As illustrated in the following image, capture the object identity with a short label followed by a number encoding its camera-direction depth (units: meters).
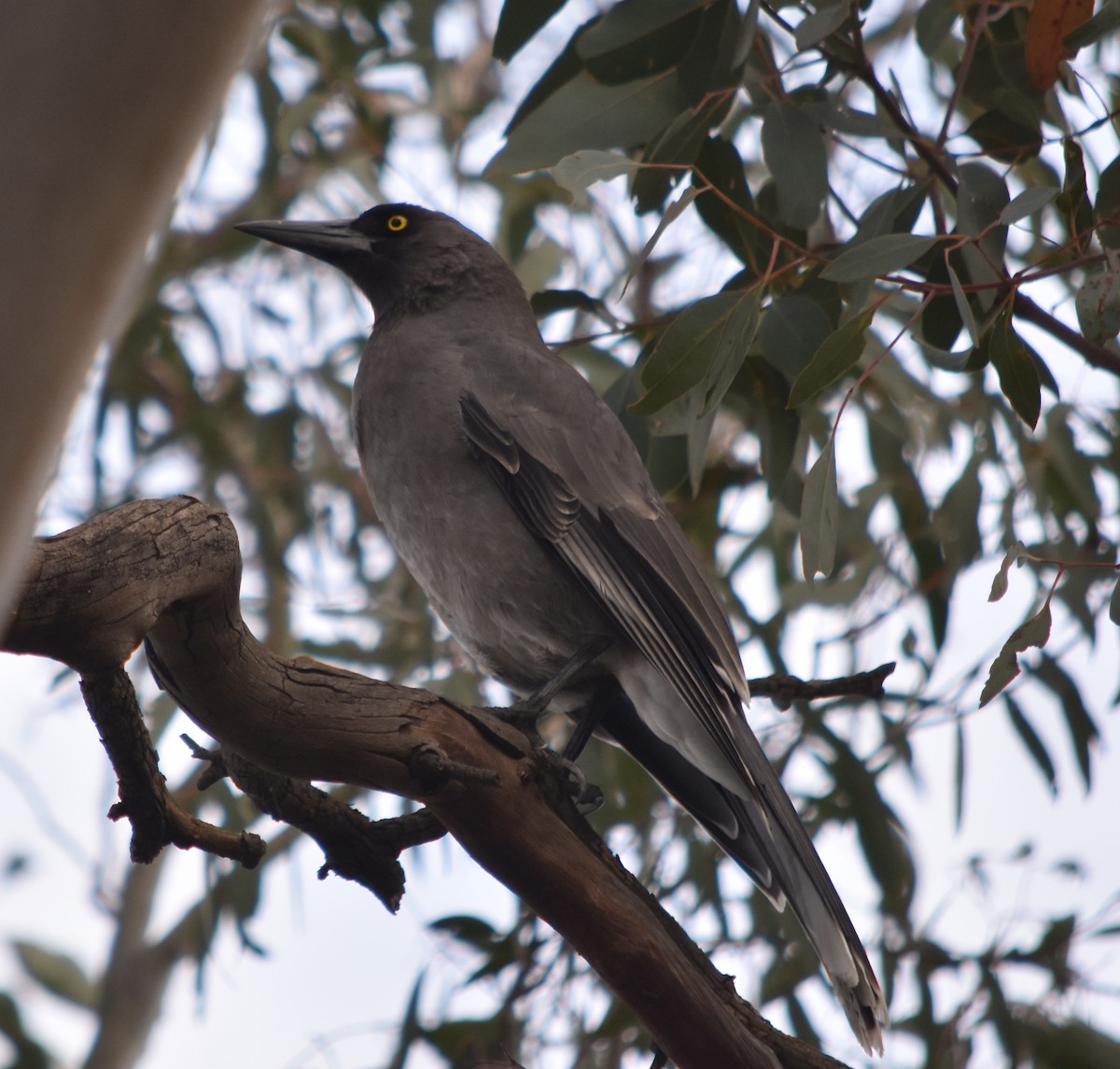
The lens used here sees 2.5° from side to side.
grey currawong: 10.26
